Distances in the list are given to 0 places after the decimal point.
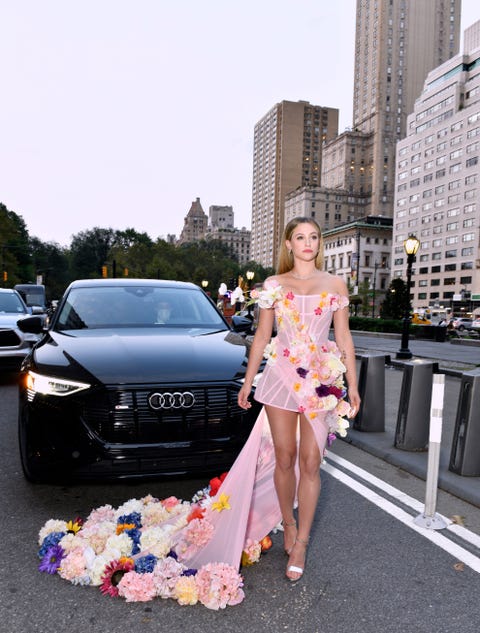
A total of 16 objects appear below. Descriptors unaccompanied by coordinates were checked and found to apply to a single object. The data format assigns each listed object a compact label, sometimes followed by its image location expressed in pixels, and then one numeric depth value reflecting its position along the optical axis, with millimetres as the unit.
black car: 3381
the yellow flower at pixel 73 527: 3217
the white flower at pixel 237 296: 4032
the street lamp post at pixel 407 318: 15844
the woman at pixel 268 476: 2762
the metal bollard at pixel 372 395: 6273
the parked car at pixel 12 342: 9484
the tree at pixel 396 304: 43812
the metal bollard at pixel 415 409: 5465
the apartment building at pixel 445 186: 90562
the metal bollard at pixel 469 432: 4582
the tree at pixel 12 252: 55531
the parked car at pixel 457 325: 36594
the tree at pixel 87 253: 106250
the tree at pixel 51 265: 102200
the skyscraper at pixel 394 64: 150000
